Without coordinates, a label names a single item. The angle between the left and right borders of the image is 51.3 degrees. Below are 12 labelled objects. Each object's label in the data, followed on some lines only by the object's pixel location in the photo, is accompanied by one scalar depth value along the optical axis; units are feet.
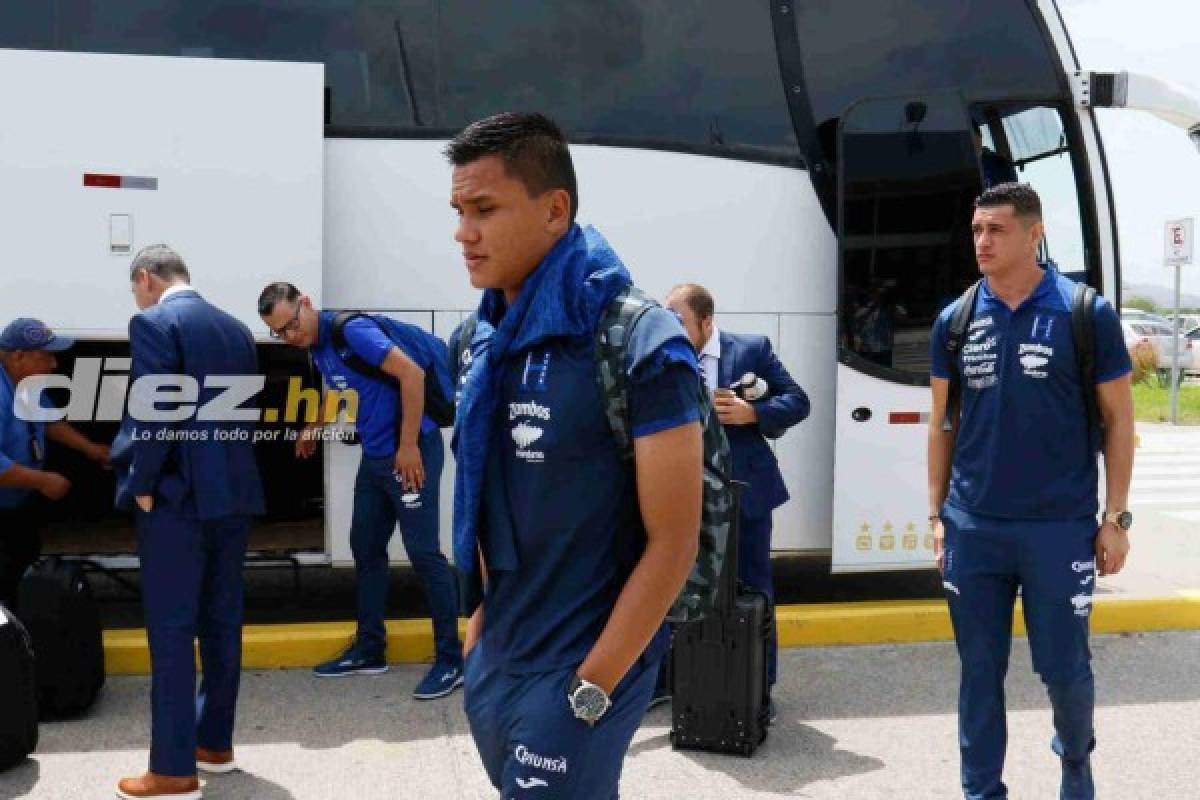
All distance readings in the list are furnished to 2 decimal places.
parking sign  55.11
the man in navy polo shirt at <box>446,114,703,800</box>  6.83
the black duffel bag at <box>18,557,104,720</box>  16.40
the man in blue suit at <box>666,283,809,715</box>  16.33
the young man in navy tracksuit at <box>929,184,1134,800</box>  12.03
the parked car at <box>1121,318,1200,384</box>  85.20
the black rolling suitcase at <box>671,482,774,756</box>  15.28
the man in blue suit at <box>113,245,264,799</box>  13.23
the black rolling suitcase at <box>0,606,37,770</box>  14.47
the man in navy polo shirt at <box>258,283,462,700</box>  17.33
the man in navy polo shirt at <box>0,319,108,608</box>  17.49
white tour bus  18.62
